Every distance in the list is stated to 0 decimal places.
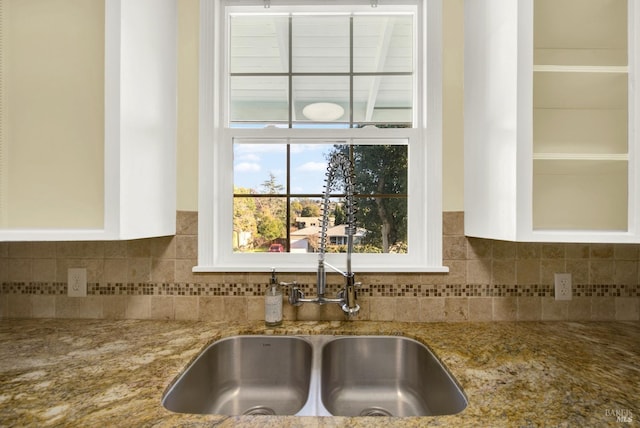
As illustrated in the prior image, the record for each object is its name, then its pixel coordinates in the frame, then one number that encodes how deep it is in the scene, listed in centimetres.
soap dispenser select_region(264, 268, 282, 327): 133
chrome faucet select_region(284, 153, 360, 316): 132
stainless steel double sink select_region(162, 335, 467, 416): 120
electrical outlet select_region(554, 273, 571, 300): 142
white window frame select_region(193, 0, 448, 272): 143
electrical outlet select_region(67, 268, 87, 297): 144
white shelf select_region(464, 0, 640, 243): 109
